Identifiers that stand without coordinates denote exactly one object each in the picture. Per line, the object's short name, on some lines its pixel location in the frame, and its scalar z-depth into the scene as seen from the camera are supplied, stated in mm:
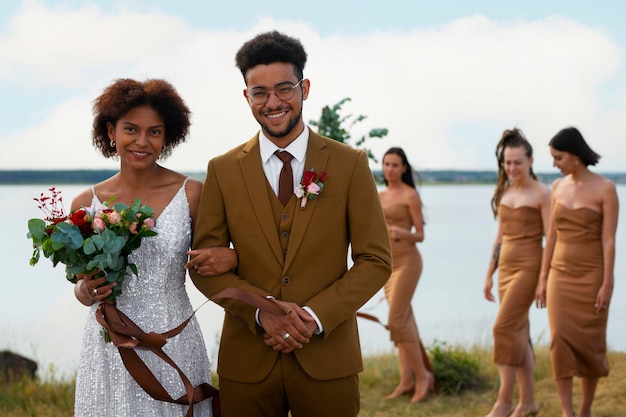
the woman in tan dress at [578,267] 7047
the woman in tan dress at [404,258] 8438
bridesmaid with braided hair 7516
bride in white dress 4160
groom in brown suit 3734
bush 8898
